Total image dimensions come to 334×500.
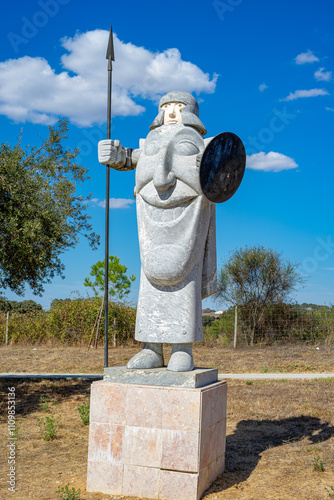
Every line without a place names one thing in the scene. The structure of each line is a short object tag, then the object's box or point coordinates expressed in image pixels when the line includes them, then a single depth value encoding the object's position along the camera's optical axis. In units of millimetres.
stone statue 4523
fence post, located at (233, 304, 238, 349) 17172
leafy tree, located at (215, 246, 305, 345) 18203
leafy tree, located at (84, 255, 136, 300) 17953
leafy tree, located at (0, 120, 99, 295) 7863
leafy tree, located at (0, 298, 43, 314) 25984
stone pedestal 4133
